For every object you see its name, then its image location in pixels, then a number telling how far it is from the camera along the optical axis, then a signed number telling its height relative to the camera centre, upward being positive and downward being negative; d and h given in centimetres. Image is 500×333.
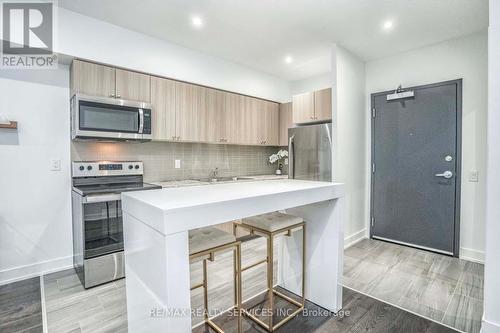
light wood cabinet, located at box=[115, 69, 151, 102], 272 +85
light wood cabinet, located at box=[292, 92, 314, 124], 365 +82
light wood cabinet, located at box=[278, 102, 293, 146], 437 +72
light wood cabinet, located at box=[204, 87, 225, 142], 342 +66
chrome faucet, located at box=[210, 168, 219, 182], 381 -16
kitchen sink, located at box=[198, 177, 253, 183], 369 -24
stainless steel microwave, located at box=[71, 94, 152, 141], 244 +45
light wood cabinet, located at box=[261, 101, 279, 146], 424 +66
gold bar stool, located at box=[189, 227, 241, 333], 143 -49
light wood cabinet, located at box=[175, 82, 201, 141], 316 +64
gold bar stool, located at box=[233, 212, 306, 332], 174 -47
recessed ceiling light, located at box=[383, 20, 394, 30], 266 +147
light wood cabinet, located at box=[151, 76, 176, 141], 297 +66
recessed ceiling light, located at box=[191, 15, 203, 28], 258 +148
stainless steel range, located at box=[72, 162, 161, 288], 232 -58
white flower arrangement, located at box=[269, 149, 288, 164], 450 +13
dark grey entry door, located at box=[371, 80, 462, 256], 305 -5
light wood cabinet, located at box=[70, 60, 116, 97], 249 +85
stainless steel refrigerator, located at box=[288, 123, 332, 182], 328 +15
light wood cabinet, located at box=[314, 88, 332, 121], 343 +81
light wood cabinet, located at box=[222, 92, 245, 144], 367 +66
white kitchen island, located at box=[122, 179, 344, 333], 110 -39
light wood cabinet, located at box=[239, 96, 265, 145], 391 +65
